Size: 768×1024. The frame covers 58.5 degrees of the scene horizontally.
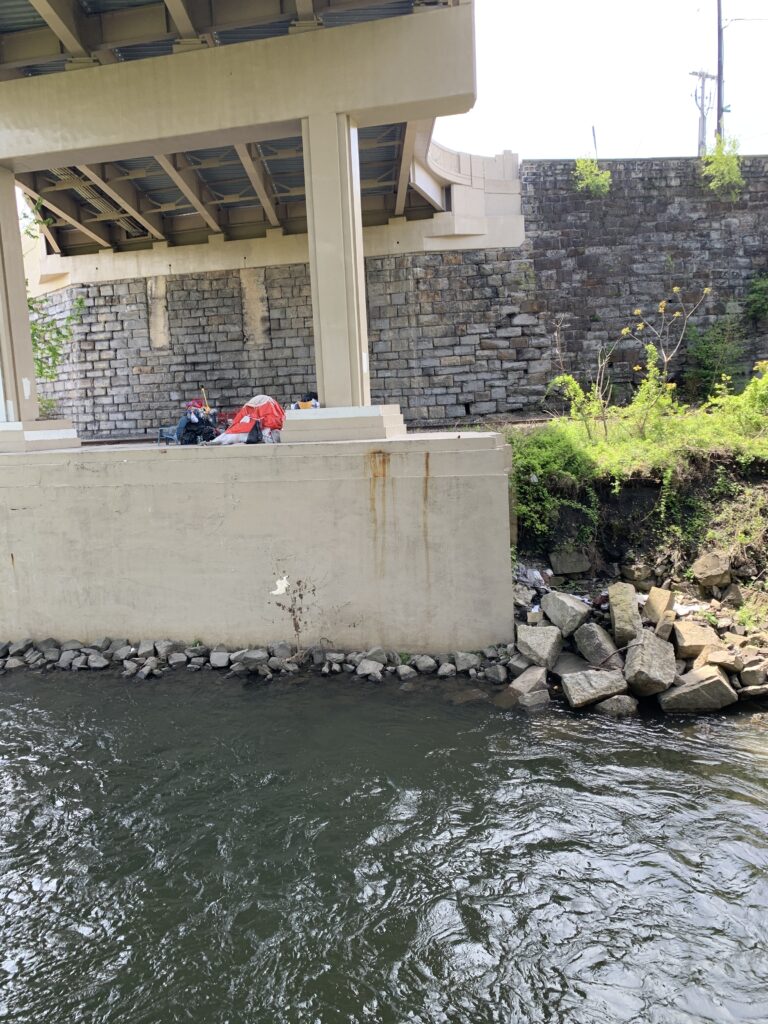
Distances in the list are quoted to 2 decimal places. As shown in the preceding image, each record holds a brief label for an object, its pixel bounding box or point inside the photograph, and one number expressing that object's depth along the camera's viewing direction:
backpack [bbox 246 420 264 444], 6.91
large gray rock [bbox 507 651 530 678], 5.80
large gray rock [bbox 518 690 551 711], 5.42
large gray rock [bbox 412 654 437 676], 6.07
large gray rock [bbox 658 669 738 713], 5.11
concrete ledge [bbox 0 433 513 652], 6.09
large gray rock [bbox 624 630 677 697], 5.24
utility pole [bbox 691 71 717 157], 29.27
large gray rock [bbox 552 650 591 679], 5.74
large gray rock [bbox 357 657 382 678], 6.04
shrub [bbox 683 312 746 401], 12.86
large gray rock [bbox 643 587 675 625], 5.97
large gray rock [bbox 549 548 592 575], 7.02
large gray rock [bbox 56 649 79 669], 6.74
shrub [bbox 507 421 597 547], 7.15
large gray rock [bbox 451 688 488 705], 5.54
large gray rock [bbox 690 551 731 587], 6.44
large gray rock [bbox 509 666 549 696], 5.51
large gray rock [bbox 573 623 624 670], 5.67
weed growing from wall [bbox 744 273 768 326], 13.11
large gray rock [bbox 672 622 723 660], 5.54
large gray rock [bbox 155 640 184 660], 6.66
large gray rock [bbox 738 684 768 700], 5.23
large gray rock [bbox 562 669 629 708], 5.26
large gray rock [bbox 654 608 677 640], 5.71
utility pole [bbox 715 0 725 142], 23.31
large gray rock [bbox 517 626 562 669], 5.79
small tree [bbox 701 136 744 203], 13.05
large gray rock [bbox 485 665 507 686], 5.77
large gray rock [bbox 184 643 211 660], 6.63
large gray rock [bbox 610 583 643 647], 5.79
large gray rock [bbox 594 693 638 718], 5.21
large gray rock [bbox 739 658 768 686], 5.29
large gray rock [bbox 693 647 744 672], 5.32
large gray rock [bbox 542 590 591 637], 6.01
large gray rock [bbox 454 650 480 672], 5.95
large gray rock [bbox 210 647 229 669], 6.46
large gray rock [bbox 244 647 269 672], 6.34
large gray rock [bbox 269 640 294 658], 6.42
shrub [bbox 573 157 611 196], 13.11
